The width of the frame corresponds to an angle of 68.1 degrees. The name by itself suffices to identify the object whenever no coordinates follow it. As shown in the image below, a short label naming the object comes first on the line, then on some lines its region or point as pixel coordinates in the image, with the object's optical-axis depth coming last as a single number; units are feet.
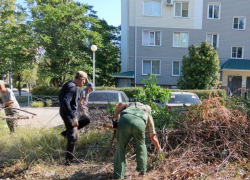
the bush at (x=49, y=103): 41.80
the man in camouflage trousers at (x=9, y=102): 15.66
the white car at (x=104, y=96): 20.35
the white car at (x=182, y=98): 23.07
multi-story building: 58.34
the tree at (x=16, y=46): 41.11
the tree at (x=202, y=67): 46.70
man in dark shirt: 11.07
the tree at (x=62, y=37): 42.38
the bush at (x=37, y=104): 41.37
